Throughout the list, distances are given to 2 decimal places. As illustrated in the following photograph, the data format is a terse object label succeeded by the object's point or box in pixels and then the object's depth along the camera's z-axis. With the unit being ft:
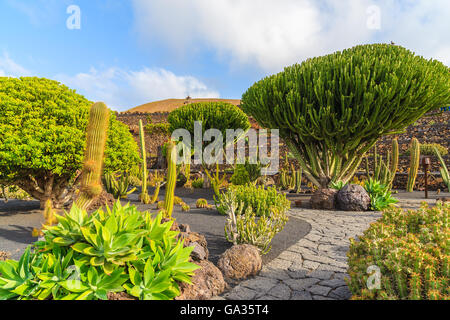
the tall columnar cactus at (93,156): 13.09
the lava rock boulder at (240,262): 11.64
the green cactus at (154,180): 30.46
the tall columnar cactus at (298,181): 44.37
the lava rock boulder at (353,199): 27.45
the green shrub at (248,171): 38.78
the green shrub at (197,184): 48.73
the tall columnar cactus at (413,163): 39.24
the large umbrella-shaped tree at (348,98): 26.81
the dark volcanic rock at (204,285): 9.25
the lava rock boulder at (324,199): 28.71
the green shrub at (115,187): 33.50
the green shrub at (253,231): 14.14
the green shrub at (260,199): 21.34
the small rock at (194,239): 12.46
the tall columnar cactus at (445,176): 36.96
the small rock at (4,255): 12.86
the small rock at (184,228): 14.01
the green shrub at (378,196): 27.37
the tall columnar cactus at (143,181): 30.22
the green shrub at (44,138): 19.97
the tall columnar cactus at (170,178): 17.17
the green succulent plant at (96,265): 7.66
